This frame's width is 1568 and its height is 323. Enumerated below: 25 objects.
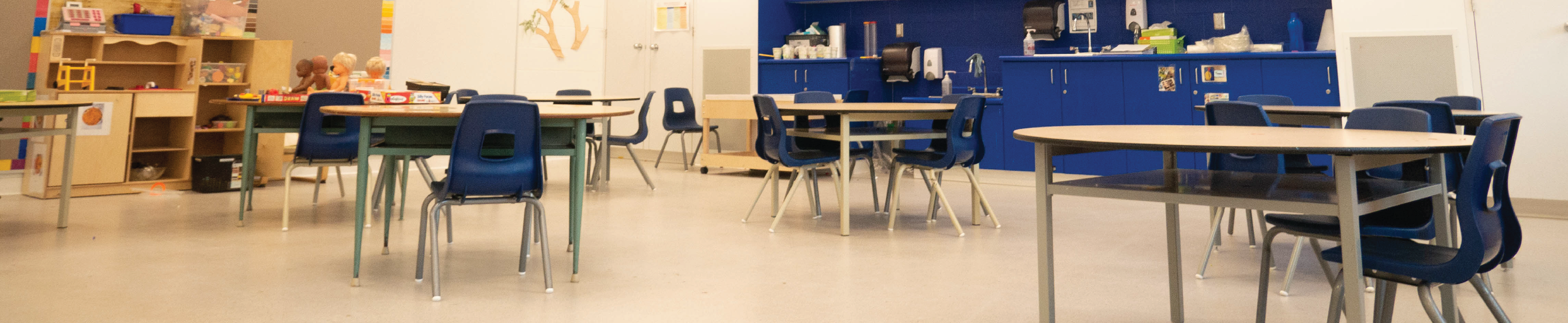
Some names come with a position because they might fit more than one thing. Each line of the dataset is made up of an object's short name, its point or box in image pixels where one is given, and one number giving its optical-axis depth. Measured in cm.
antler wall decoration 847
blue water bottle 652
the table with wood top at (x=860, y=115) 420
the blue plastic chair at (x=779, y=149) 436
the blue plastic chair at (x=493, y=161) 284
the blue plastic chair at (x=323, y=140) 438
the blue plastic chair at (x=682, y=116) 787
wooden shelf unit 539
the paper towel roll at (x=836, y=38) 841
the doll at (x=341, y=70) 532
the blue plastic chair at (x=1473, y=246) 170
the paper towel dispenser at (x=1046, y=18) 745
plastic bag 658
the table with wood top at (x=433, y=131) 294
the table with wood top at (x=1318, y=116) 340
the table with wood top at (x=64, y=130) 407
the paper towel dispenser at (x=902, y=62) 808
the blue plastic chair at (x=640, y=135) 665
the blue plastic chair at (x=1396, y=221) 219
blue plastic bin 555
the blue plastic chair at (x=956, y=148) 428
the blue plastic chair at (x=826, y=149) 481
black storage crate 577
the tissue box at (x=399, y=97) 410
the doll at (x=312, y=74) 523
